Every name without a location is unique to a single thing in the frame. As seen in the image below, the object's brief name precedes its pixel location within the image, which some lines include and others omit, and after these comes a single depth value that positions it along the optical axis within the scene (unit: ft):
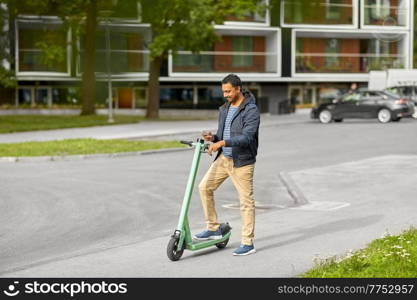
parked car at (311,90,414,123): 128.77
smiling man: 25.26
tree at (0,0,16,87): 124.57
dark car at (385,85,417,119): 148.87
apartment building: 172.96
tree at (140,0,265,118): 124.47
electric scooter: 25.30
